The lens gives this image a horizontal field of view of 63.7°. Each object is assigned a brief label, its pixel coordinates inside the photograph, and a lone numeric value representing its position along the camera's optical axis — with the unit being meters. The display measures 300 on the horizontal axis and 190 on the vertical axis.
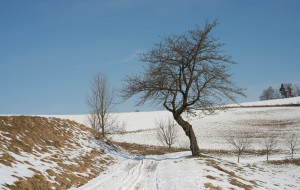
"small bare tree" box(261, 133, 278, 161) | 36.31
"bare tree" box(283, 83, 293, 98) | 142.25
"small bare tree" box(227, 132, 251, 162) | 41.53
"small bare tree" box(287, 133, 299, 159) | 35.64
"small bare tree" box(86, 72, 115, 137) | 28.22
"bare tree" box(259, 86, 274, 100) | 166.76
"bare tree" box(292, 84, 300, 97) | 164.62
